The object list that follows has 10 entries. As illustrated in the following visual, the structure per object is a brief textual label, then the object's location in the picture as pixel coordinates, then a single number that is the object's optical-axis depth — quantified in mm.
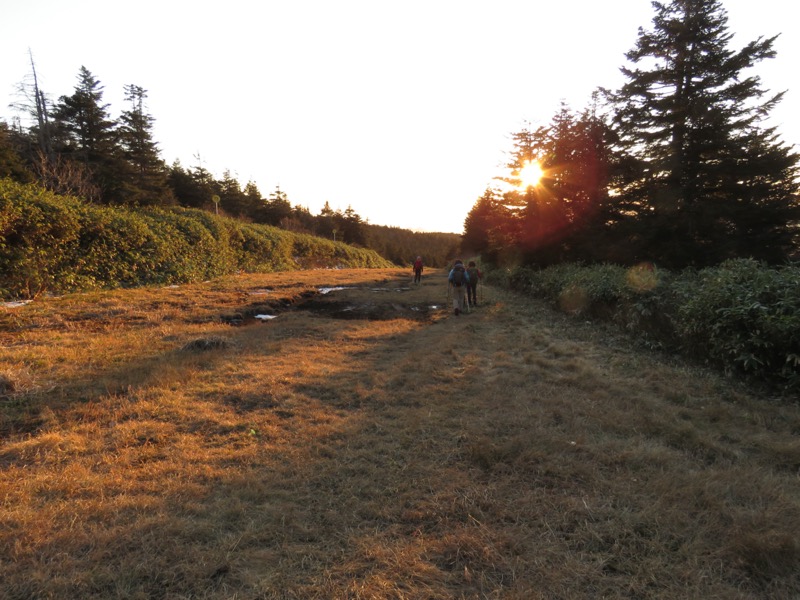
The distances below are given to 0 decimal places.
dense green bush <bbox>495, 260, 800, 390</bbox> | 4859
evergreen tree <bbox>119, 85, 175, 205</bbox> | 26500
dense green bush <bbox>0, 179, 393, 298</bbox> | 8891
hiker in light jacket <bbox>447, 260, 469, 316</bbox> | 11680
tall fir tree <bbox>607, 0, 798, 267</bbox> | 12719
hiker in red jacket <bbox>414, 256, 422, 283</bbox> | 22338
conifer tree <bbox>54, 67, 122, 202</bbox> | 24922
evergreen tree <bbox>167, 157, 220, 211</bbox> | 35094
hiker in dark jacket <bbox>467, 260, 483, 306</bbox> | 13477
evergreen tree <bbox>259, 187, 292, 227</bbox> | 44844
